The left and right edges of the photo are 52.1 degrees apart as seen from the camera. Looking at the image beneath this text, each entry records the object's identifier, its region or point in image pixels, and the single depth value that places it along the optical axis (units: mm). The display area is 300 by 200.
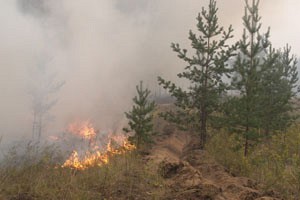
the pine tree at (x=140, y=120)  19516
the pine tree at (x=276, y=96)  25938
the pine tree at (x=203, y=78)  21766
